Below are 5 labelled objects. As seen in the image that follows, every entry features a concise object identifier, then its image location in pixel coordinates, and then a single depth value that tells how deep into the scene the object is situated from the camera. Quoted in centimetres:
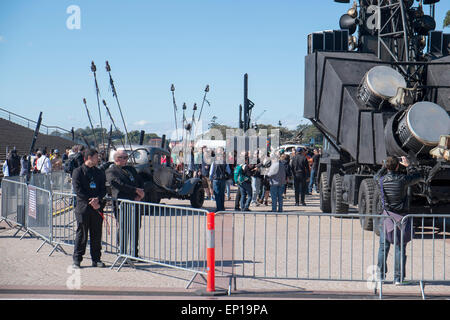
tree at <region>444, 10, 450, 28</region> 3956
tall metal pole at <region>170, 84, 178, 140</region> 2227
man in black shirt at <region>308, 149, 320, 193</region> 2247
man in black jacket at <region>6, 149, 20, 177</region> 2334
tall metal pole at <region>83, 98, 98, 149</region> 1887
